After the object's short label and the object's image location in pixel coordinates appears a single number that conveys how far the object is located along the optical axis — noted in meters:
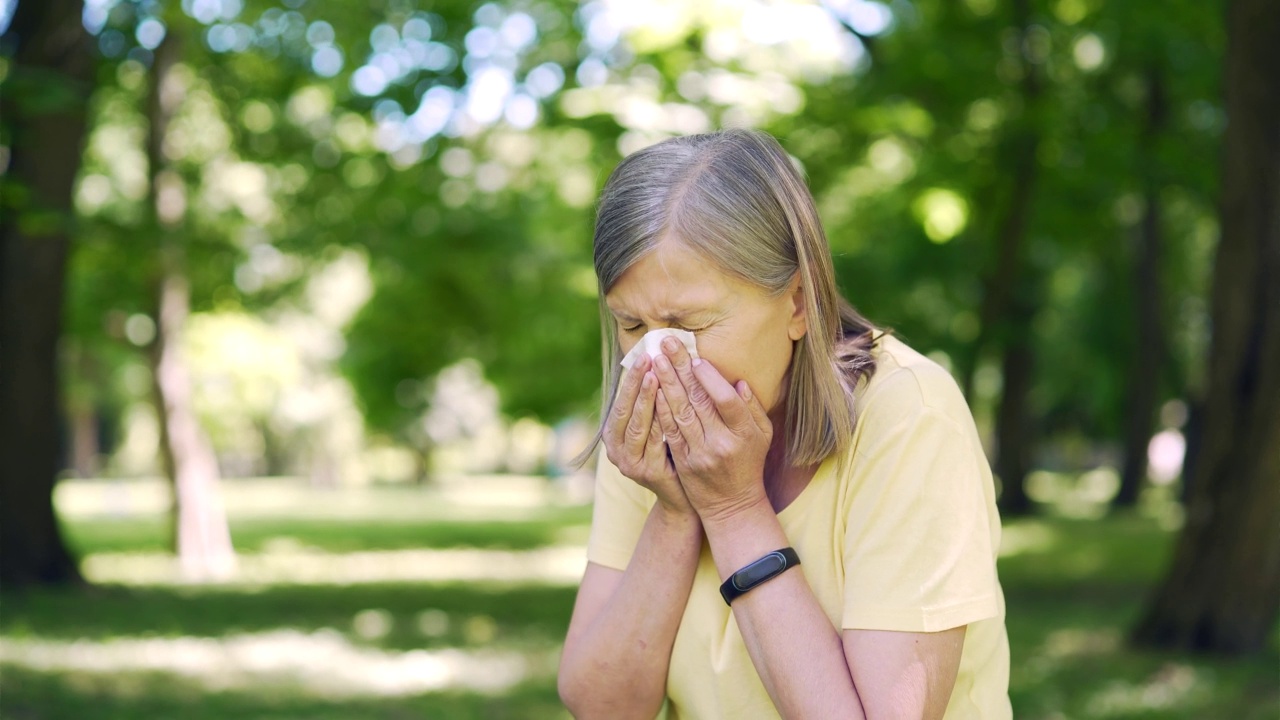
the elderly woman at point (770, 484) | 1.96
